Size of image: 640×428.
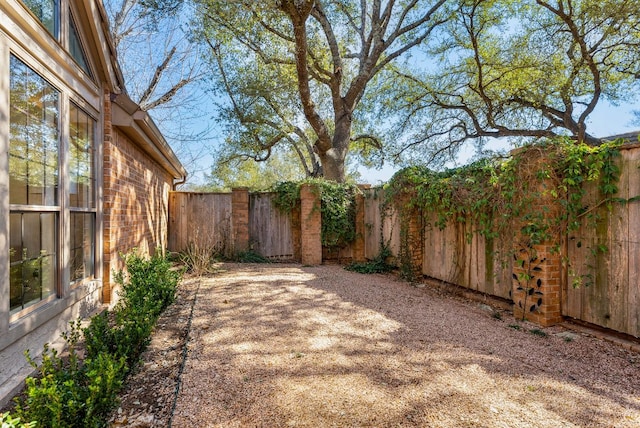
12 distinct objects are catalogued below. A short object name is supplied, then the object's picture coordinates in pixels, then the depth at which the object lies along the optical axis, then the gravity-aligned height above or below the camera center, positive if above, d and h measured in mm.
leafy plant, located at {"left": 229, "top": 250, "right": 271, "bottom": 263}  8180 -1090
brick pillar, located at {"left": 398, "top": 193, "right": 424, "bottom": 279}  6020 -494
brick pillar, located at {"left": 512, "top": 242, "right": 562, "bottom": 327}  3564 -755
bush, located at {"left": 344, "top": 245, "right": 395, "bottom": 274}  6941 -1101
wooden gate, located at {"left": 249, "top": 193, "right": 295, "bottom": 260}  8500 -435
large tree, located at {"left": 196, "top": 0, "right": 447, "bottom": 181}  8953 +5008
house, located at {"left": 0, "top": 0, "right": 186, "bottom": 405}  2305 +406
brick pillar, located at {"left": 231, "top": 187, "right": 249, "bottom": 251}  8273 -152
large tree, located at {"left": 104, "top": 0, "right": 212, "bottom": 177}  9969 +4791
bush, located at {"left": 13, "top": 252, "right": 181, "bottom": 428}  1664 -958
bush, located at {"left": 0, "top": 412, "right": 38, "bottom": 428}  1295 -817
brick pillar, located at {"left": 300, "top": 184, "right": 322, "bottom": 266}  7898 -310
